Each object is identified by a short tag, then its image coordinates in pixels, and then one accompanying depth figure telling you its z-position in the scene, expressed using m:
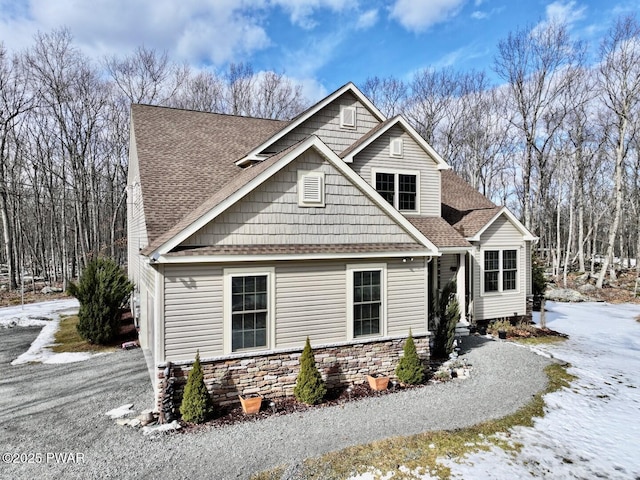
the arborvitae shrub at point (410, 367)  9.05
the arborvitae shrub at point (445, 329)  10.88
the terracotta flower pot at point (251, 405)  7.53
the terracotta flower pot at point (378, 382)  8.78
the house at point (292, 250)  7.55
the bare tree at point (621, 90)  24.48
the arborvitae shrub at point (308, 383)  7.97
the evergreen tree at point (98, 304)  12.29
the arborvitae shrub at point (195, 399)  7.07
